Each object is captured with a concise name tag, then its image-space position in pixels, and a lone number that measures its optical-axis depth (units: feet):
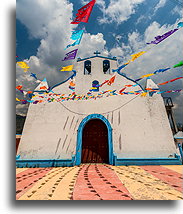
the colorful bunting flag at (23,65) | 14.60
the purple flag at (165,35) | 11.86
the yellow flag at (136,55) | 14.49
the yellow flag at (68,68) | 18.97
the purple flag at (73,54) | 16.25
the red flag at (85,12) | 11.88
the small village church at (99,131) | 19.71
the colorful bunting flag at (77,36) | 14.57
